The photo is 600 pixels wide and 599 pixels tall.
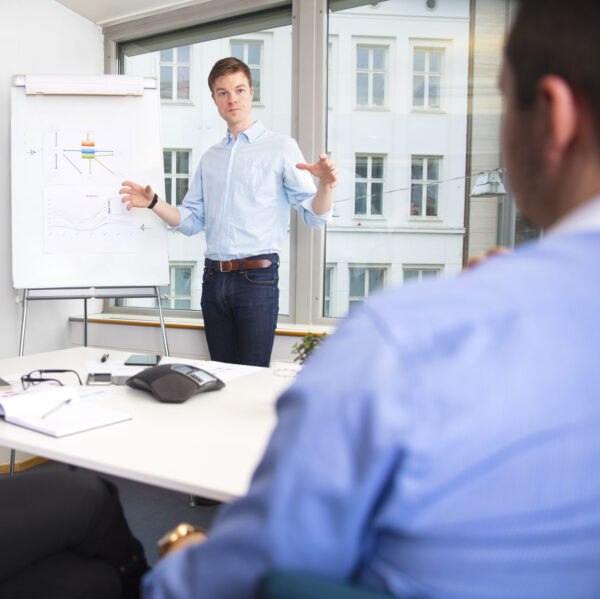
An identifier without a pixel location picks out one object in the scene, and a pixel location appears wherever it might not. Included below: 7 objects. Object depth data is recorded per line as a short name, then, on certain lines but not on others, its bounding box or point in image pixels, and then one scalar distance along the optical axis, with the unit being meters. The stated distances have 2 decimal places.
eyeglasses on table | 1.55
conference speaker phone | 1.39
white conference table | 0.96
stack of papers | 1.19
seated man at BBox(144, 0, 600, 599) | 0.41
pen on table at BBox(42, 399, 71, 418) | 1.27
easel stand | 3.04
